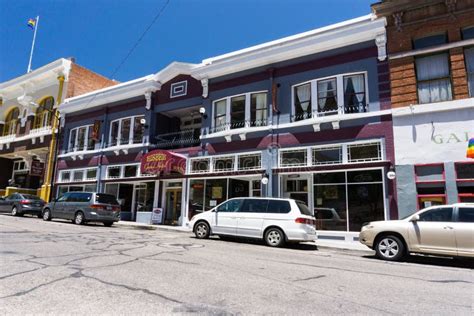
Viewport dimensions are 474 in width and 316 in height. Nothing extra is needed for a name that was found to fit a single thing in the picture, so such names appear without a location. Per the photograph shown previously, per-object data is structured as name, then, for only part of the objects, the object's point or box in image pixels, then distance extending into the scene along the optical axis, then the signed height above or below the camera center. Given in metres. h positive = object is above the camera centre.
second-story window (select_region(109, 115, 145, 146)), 23.03 +5.65
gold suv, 9.05 -0.35
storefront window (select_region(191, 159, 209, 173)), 19.38 +2.81
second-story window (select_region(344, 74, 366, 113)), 15.55 +5.61
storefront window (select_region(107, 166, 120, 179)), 23.56 +2.84
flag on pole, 29.07 +15.68
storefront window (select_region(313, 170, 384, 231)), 14.24 +0.84
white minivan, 11.71 -0.13
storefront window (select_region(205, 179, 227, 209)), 18.38 +1.29
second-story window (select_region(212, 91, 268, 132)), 18.22 +5.66
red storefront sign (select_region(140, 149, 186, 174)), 19.19 +2.93
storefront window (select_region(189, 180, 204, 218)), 19.17 +1.03
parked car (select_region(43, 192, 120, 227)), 17.39 +0.28
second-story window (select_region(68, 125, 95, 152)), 25.94 +5.62
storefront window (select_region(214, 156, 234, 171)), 18.45 +2.81
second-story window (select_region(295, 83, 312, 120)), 16.78 +5.67
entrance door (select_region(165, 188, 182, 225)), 20.59 +0.61
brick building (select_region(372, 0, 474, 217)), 13.15 +4.99
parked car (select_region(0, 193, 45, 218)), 21.80 +0.46
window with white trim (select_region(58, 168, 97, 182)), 25.06 +2.82
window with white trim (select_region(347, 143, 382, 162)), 14.73 +2.86
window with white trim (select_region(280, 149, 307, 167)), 16.34 +2.85
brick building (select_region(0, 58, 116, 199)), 28.47 +8.28
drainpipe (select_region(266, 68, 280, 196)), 16.72 +3.67
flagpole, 30.63 +14.52
